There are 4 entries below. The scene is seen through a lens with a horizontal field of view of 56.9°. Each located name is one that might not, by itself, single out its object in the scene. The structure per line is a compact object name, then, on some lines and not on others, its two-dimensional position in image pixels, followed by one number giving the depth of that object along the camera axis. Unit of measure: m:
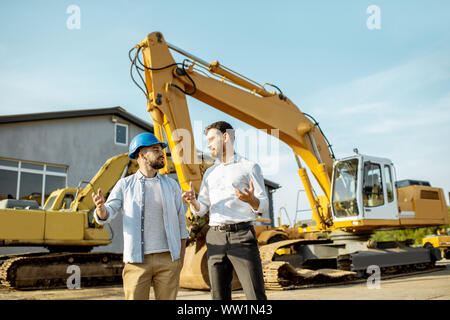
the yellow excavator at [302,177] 8.48
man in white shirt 2.98
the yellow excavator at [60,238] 9.52
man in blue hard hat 2.98
